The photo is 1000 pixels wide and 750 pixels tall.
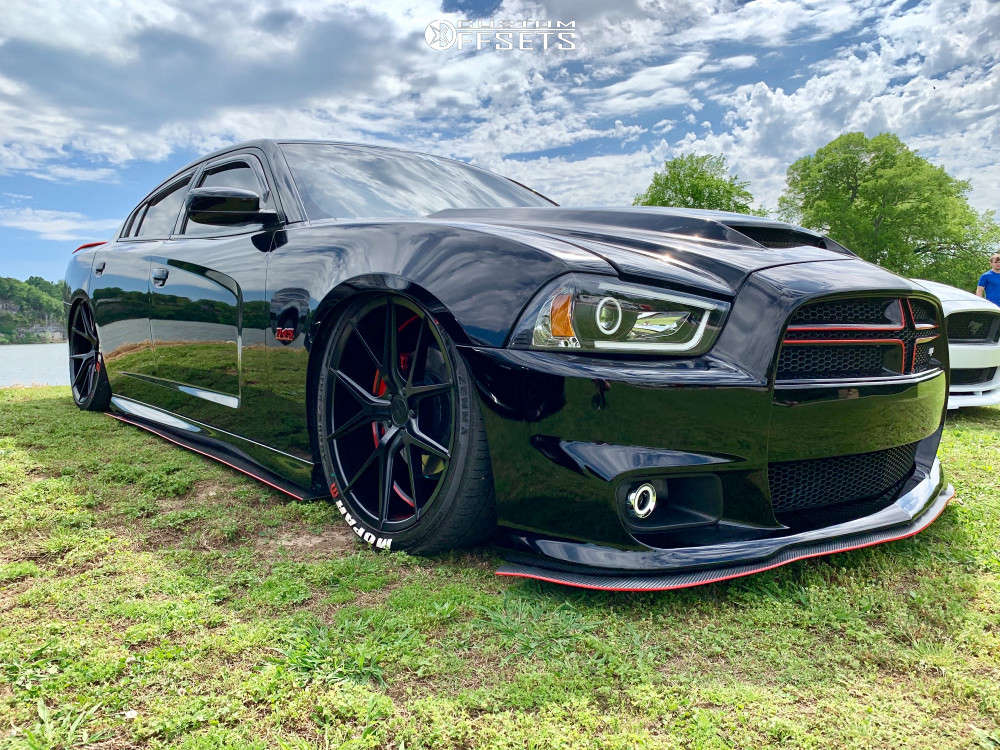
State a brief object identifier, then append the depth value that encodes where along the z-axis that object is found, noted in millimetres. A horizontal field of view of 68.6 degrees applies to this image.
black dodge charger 1820
